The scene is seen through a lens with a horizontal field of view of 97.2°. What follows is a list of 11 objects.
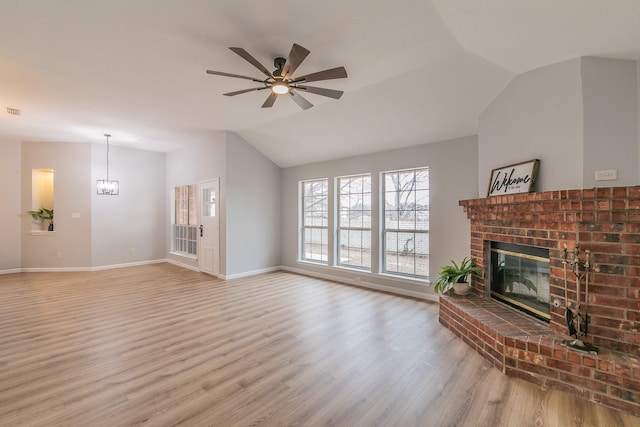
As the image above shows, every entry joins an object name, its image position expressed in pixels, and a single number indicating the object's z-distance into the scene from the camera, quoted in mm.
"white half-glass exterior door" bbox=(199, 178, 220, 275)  5883
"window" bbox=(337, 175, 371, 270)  5410
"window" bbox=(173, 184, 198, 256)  6989
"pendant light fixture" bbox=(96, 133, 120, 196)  6432
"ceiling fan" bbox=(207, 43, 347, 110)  2357
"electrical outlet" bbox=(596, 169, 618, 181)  2311
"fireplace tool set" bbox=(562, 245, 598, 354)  2264
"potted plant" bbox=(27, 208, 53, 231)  6595
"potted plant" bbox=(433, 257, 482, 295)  3510
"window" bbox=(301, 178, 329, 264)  6145
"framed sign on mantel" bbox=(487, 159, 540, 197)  2762
